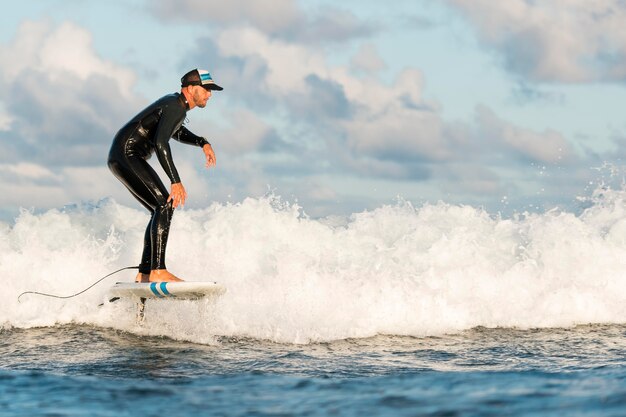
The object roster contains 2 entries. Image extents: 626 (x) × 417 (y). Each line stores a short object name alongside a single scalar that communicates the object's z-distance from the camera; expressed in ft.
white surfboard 60.90
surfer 61.98
